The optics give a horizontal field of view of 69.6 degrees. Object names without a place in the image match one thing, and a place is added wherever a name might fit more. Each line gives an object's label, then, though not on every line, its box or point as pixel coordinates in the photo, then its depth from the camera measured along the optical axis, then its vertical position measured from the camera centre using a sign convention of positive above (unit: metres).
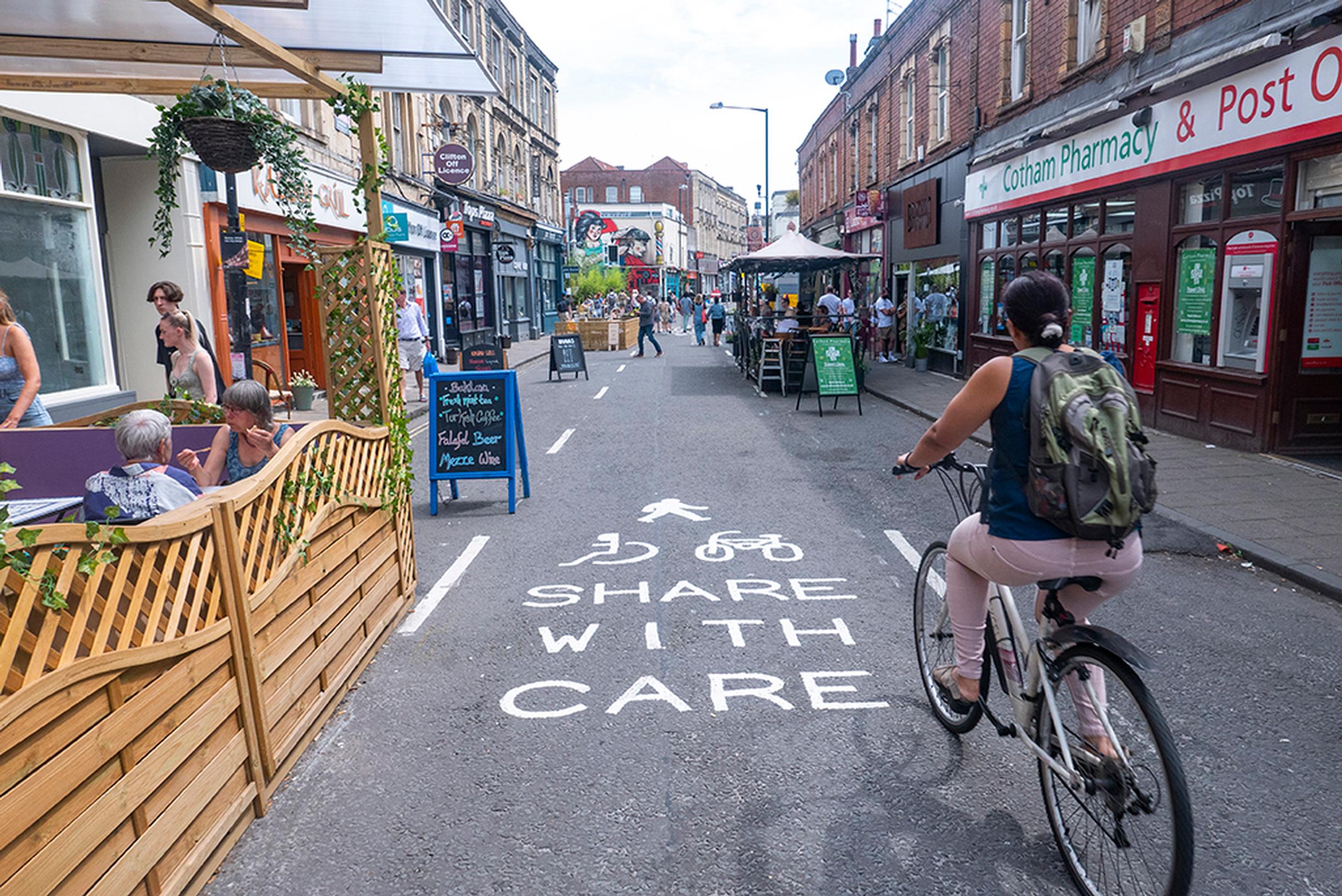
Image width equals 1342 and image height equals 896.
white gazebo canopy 20.06 +0.63
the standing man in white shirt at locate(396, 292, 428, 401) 16.89 -0.73
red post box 12.22 -0.67
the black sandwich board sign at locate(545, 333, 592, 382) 21.94 -1.44
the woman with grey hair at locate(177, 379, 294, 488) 5.04 -0.77
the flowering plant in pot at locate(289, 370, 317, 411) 15.43 -1.51
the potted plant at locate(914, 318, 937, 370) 22.33 -1.25
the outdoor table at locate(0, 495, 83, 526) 4.37 -1.00
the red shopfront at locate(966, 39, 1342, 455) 9.59 +0.30
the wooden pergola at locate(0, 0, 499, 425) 5.50 +1.48
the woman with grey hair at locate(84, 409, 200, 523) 4.09 -0.78
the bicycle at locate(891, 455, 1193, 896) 2.67 -1.43
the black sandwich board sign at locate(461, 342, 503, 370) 14.67 -1.00
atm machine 10.09 -0.26
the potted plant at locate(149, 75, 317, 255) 5.75 +0.97
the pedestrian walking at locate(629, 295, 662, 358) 30.08 -0.86
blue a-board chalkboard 8.78 -1.20
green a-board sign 15.14 -1.22
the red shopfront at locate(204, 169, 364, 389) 13.97 +0.29
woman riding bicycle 3.09 -0.67
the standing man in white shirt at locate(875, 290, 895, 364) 25.47 -0.93
